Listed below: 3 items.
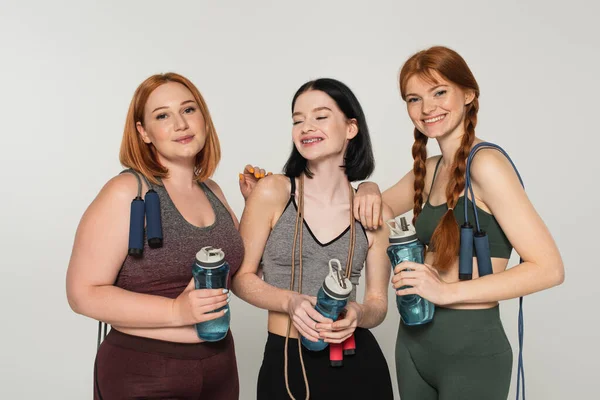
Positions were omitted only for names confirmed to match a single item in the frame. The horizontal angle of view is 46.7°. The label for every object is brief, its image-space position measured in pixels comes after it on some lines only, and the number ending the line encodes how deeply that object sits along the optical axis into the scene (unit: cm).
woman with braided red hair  244
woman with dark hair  256
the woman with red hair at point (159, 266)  233
